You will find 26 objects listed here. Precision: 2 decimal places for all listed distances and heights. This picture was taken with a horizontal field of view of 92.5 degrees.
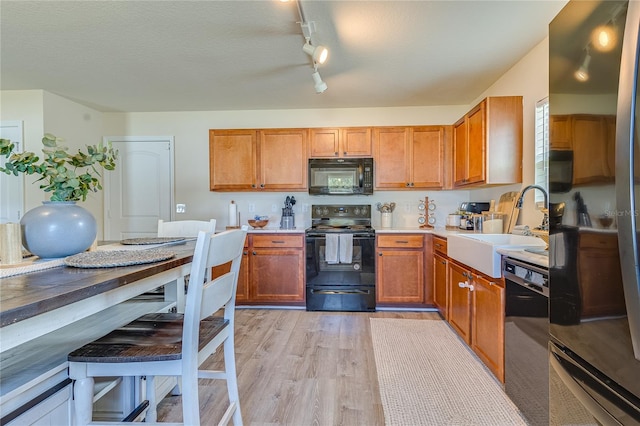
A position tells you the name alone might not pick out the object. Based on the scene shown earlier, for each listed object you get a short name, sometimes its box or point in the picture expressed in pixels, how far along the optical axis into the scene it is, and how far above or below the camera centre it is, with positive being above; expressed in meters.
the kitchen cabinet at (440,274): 2.85 -0.63
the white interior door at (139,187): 4.05 +0.32
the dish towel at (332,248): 3.28 -0.41
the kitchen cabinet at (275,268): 3.37 -0.64
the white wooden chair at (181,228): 2.10 -0.12
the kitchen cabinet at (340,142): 3.61 +0.80
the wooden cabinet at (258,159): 3.65 +0.61
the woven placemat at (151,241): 1.66 -0.17
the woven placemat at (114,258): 1.03 -0.18
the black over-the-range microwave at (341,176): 3.55 +0.40
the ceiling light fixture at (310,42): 1.96 +1.18
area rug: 1.65 -1.11
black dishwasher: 1.35 -0.62
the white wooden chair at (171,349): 1.01 -0.49
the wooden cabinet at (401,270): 3.27 -0.65
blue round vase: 1.14 -0.07
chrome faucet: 1.93 +0.00
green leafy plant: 1.17 +0.18
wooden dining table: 0.67 -0.27
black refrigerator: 0.66 -0.02
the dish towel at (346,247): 3.28 -0.40
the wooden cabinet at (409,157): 3.56 +0.62
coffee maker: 3.07 -0.05
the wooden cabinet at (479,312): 1.82 -0.71
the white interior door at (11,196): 3.35 +0.17
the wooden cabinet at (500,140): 2.51 +0.57
